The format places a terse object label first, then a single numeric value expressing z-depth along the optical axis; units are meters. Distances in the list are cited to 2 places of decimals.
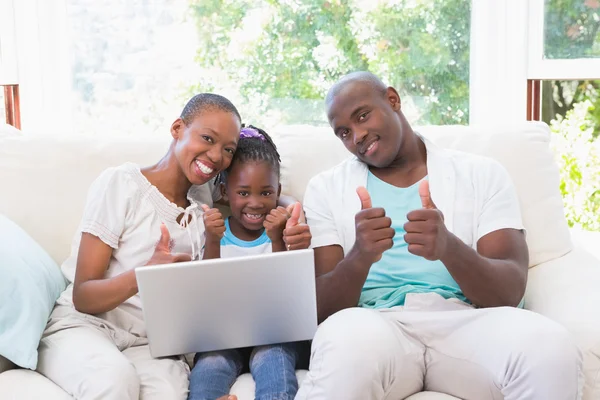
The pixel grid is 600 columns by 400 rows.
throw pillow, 1.60
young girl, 1.60
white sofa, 1.97
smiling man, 1.46
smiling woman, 1.63
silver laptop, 1.48
